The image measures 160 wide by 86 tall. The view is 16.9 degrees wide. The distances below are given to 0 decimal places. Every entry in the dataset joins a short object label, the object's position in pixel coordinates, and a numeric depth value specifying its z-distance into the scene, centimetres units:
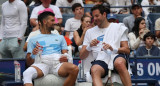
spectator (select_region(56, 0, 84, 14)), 1486
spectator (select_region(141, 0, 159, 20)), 1562
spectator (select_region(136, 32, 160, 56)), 1208
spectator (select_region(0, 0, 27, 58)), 1247
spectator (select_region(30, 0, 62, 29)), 1244
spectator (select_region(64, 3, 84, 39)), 1335
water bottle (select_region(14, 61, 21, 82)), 966
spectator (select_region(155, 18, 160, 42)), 1372
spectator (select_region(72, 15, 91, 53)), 1205
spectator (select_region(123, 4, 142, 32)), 1366
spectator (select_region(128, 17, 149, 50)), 1256
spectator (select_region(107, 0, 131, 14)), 1577
